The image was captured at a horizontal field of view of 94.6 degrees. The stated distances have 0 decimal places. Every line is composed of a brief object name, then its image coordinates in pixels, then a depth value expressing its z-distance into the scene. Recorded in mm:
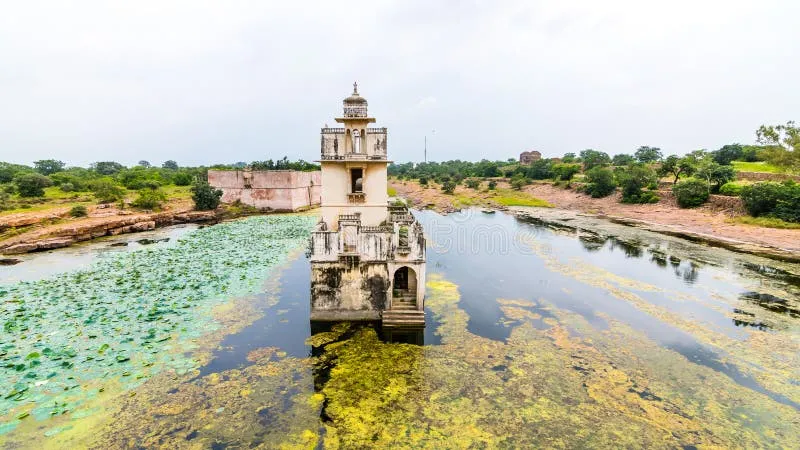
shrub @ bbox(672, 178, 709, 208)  36469
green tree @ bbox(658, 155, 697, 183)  43753
